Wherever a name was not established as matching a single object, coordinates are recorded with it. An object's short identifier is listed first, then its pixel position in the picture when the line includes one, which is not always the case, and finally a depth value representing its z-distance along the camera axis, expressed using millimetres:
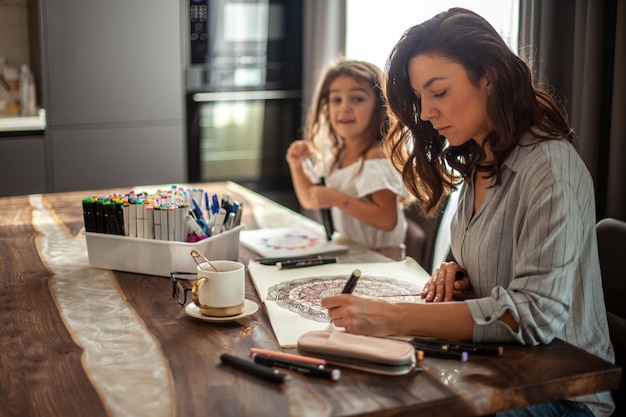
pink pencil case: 1141
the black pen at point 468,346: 1214
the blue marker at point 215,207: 1818
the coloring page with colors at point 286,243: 1896
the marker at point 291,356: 1171
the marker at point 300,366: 1130
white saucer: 1370
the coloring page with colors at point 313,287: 1370
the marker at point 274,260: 1781
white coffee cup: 1368
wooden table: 1060
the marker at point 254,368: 1125
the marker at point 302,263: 1745
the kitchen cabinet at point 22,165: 3705
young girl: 2354
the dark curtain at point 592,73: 2258
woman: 1272
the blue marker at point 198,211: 1771
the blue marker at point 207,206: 1879
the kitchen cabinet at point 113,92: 3756
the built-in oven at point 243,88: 4055
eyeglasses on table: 1492
